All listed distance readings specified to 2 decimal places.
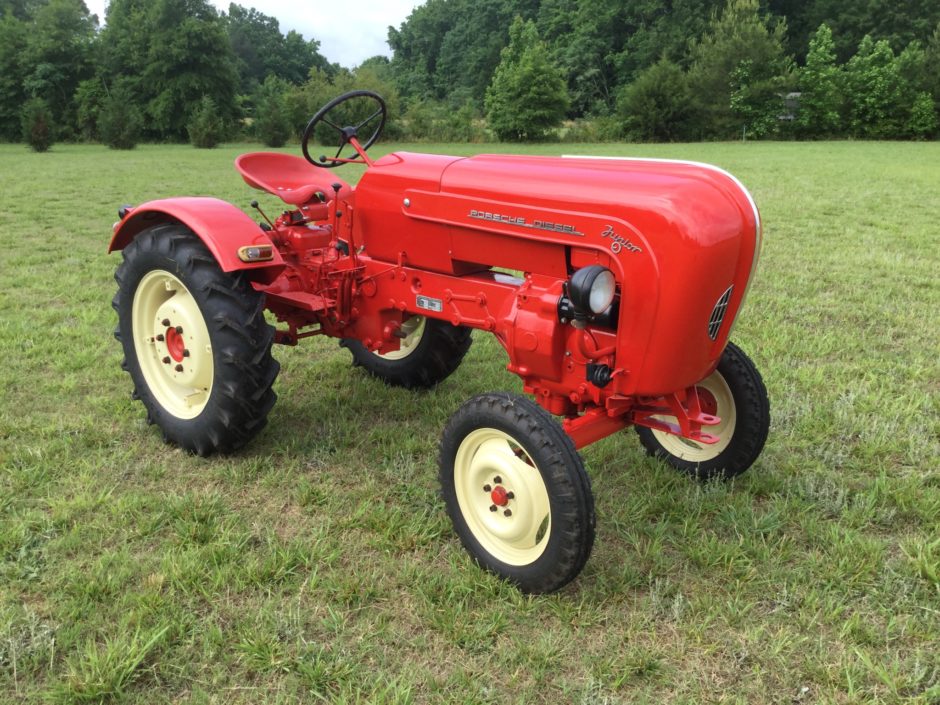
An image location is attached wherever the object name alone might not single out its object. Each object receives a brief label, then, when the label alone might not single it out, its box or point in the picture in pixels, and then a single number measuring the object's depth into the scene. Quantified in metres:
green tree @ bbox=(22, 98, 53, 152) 23.11
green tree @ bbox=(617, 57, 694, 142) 32.09
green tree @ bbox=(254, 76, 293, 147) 29.66
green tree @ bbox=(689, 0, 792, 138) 32.88
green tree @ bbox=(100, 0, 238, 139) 35.91
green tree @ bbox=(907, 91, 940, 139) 29.19
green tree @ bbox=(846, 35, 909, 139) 30.09
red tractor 2.19
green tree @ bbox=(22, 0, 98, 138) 34.12
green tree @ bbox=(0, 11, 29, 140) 32.59
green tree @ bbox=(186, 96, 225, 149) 28.64
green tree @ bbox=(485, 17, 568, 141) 32.69
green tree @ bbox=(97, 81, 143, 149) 26.59
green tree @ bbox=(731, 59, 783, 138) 32.69
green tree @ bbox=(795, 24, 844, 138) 31.42
